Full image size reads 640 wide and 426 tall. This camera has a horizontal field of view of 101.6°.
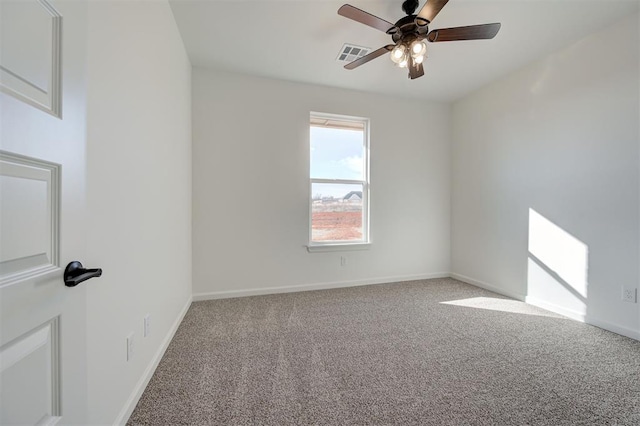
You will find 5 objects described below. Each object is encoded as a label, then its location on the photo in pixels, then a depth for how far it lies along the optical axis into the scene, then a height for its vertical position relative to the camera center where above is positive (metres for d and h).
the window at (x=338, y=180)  3.53 +0.47
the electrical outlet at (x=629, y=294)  2.21 -0.68
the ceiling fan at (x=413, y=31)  1.77 +1.36
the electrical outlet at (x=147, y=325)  1.61 -0.70
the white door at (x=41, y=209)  0.52 +0.01
